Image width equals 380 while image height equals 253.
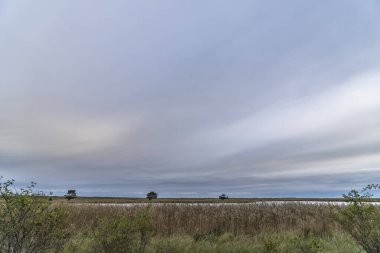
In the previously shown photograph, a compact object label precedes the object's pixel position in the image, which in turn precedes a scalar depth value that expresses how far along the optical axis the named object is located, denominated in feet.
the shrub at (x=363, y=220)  24.75
